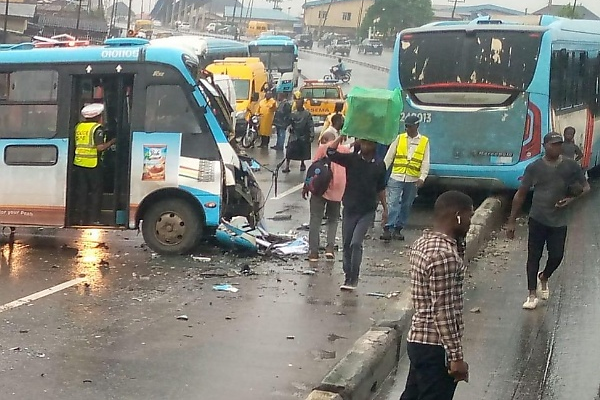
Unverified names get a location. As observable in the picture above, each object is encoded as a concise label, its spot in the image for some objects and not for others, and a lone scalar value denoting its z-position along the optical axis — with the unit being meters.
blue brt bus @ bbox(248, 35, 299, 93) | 43.97
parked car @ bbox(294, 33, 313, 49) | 86.48
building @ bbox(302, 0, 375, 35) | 95.36
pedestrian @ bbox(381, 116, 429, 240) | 12.66
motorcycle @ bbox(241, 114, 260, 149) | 26.80
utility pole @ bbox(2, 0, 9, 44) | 32.80
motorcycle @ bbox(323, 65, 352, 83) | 55.24
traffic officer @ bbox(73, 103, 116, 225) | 11.49
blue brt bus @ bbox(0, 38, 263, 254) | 11.38
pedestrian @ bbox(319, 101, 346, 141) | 28.97
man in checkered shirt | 4.78
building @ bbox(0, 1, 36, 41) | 44.12
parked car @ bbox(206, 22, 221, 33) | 87.66
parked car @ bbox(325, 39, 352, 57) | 79.56
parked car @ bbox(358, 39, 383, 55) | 79.19
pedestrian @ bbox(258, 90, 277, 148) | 26.48
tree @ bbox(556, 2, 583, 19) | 69.53
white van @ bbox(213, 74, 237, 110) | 18.90
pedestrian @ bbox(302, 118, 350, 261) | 11.05
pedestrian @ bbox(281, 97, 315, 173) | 19.55
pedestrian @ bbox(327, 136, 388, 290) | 9.42
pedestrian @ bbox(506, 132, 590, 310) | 8.82
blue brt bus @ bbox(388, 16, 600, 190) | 15.08
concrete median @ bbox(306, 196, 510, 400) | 6.12
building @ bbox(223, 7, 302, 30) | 113.36
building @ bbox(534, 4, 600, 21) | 75.05
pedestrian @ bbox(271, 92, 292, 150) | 24.64
